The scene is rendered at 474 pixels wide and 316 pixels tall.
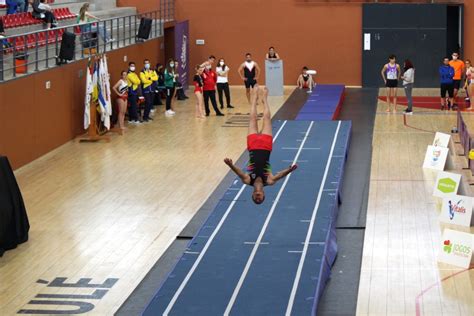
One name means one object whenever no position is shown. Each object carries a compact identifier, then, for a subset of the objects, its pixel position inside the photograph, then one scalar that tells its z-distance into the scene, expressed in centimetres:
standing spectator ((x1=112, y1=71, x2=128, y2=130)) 2405
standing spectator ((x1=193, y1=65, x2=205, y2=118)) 2588
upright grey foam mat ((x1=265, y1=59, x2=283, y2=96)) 3075
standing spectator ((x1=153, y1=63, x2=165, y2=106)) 2744
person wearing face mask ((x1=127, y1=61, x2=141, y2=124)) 2486
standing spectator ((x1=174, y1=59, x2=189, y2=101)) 2995
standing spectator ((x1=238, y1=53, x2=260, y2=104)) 2812
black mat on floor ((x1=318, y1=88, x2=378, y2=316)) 1210
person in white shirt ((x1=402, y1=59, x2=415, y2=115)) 2583
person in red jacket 2622
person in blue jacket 2673
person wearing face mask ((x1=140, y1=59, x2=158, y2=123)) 2580
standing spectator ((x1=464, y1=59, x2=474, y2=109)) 2606
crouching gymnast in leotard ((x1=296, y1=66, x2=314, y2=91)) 3110
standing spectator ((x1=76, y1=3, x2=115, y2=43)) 2506
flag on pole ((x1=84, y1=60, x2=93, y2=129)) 2270
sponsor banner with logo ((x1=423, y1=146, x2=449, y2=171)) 1891
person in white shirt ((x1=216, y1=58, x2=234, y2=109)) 2727
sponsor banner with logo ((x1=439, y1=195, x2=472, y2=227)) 1508
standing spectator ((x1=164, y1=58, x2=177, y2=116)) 2722
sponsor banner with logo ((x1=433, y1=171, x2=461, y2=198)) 1633
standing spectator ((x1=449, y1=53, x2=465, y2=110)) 2730
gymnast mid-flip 1314
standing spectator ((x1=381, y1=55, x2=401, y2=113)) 2686
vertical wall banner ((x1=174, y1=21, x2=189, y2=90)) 3068
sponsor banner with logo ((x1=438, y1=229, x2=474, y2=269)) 1322
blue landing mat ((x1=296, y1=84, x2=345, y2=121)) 2490
